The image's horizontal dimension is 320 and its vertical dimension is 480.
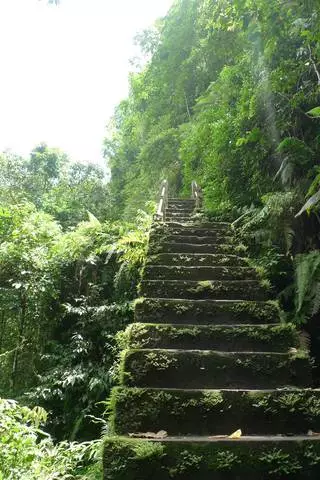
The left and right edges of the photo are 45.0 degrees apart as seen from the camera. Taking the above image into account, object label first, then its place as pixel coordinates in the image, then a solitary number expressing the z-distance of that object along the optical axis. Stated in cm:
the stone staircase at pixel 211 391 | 233
